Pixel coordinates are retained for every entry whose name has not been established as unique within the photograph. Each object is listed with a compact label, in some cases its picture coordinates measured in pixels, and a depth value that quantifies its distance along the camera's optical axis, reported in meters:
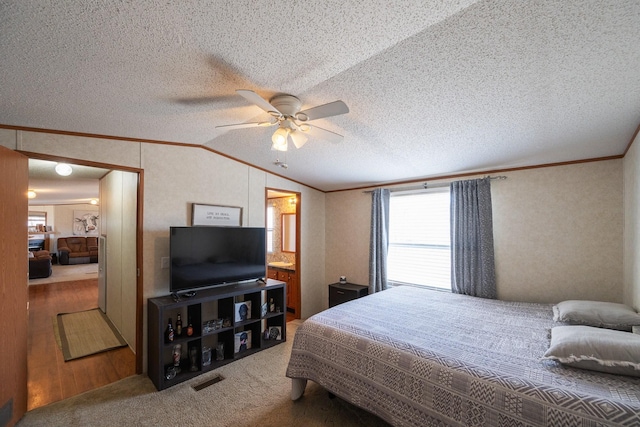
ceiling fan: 1.71
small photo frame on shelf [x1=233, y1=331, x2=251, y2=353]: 3.19
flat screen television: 2.85
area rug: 3.37
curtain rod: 3.35
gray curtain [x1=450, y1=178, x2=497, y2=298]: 3.28
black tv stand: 2.66
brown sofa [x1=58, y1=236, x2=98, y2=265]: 9.67
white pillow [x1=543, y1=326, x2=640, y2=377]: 1.45
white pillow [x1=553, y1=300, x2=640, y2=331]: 2.01
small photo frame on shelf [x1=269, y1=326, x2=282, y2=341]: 3.59
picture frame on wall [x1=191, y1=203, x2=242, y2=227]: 3.23
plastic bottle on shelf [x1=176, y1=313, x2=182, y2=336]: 2.86
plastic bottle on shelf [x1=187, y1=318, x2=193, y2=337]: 2.88
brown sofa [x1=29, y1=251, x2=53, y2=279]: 7.31
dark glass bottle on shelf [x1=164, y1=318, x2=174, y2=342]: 2.72
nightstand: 4.18
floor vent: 2.62
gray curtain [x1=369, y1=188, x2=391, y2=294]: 4.18
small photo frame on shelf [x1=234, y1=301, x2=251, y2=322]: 3.25
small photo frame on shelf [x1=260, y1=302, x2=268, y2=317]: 3.39
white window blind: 3.76
